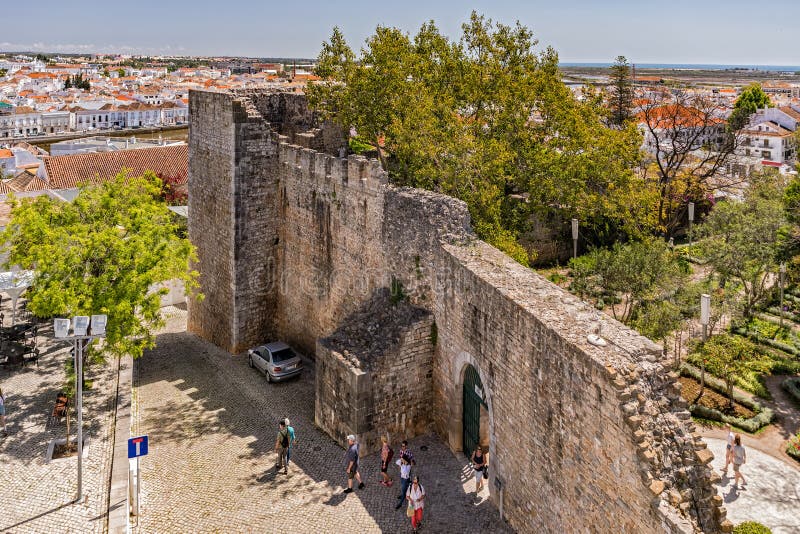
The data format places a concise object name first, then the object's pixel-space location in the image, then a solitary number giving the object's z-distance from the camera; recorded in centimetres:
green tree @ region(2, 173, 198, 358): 1430
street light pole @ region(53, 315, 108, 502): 1125
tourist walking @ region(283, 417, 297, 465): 1323
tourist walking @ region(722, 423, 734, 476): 1374
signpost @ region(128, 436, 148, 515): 1095
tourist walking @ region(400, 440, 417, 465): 1205
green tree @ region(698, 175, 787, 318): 2192
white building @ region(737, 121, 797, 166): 7088
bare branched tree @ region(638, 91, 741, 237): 3144
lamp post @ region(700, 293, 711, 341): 1645
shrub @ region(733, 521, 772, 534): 1092
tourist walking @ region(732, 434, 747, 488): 1342
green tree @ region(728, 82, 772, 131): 7506
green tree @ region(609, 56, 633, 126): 4700
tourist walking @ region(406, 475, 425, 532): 1108
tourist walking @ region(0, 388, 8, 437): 1412
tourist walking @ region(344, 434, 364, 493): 1255
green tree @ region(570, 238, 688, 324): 1983
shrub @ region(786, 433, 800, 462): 1486
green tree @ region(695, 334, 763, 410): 1703
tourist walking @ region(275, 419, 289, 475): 1315
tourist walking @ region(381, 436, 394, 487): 1276
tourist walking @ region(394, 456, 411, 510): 1196
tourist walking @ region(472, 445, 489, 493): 1218
